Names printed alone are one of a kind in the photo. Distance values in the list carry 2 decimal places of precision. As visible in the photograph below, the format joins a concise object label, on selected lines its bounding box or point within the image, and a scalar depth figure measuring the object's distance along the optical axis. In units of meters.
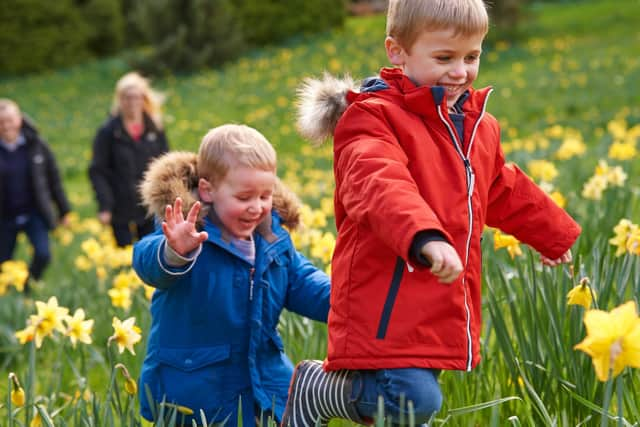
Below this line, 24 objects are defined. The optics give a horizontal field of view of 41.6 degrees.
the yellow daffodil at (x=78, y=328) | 2.39
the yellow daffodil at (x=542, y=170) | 4.04
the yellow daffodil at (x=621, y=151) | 4.48
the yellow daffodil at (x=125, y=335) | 2.24
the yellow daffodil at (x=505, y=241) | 2.62
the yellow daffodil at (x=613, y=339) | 1.26
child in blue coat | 2.29
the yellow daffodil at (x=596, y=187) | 3.51
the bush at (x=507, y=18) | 19.53
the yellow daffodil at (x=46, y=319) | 2.35
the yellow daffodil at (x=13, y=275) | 4.08
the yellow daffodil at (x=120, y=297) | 2.98
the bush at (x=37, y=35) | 25.20
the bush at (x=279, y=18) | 24.39
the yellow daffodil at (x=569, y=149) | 5.48
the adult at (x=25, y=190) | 6.32
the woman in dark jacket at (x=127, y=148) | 5.96
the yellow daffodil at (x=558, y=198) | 3.16
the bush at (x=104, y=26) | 27.33
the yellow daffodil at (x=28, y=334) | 2.35
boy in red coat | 1.75
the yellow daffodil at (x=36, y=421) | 2.09
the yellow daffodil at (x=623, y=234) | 2.37
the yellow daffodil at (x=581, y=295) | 1.83
